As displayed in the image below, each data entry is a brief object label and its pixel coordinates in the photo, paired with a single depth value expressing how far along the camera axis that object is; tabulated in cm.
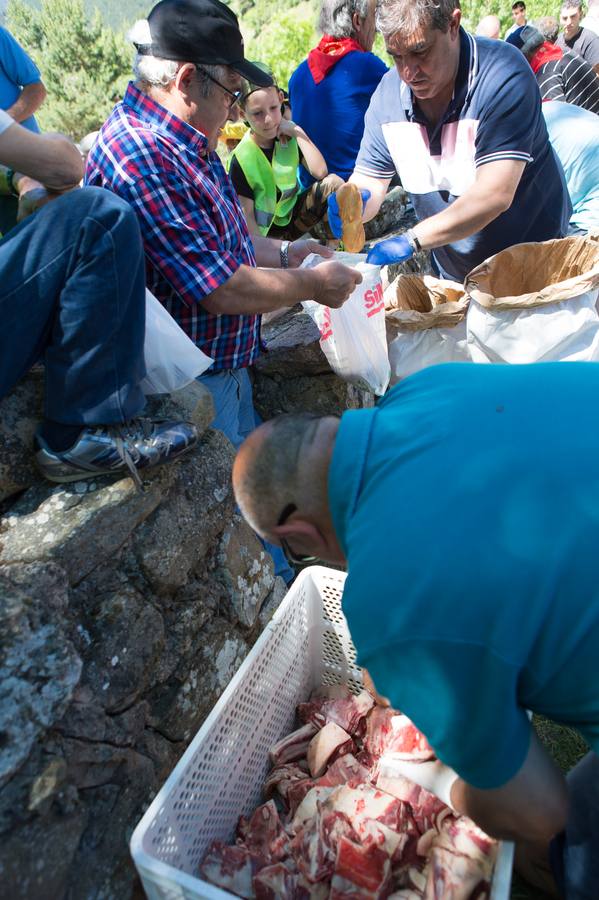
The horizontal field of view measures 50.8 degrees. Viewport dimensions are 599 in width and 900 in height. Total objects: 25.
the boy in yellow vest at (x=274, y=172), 353
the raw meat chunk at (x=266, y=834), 162
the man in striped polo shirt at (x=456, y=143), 251
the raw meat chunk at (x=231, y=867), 150
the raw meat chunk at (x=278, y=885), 152
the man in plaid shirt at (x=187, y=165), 186
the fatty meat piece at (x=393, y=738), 167
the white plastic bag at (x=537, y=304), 284
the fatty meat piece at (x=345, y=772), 176
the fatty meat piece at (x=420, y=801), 160
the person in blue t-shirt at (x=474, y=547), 99
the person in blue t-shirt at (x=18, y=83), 296
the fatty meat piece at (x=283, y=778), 180
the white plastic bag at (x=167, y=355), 189
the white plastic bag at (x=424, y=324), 310
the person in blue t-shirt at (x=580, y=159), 366
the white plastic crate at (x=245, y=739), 132
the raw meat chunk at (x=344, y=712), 190
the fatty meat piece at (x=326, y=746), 181
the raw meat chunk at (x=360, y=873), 147
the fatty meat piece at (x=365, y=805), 158
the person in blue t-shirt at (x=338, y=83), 399
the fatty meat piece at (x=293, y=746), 187
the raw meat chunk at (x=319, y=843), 153
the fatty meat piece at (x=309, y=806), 167
